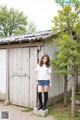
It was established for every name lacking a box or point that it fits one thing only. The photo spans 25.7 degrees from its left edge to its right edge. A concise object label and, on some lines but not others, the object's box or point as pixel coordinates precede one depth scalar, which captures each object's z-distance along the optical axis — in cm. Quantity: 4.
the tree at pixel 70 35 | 566
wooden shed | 664
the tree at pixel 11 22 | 3850
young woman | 609
